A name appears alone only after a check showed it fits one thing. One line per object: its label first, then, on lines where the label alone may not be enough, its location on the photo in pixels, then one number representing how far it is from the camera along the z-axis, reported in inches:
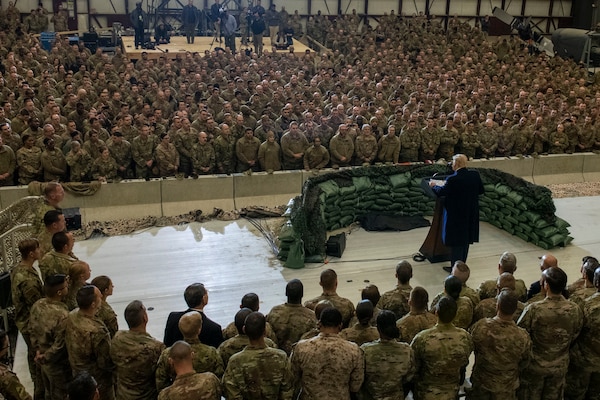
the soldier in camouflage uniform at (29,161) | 432.1
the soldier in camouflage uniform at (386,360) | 189.3
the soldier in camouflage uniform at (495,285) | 251.4
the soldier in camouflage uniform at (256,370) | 179.9
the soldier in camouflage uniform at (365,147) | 499.8
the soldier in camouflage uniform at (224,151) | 478.0
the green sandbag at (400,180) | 428.8
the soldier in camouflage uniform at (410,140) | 521.3
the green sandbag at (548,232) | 390.9
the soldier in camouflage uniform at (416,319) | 211.5
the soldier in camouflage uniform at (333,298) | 228.1
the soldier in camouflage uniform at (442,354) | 195.5
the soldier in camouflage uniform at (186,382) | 166.6
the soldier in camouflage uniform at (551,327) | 212.2
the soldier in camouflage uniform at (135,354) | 191.2
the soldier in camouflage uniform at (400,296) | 238.4
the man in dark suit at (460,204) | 336.5
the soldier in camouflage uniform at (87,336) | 197.6
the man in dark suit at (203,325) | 206.8
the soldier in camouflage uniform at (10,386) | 167.2
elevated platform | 870.4
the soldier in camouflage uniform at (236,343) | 197.2
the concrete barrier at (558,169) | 543.2
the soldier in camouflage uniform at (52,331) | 207.0
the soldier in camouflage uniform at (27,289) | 228.4
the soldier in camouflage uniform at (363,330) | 201.5
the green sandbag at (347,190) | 415.5
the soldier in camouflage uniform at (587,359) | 220.2
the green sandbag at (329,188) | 406.0
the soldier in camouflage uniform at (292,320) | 218.1
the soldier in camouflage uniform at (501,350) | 201.9
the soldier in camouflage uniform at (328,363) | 183.5
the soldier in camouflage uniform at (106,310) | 213.9
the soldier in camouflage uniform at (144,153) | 459.2
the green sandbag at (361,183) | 422.3
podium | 360.5
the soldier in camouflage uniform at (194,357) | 185.2
